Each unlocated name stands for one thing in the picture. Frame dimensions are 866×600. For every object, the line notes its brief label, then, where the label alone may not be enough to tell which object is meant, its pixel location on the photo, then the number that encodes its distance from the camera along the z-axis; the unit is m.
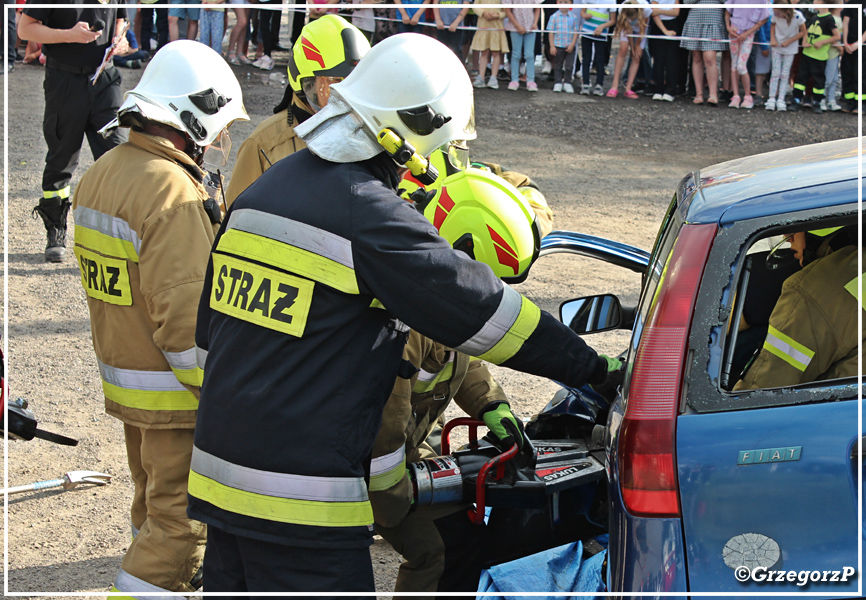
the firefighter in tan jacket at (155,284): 2.93
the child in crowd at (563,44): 13.03
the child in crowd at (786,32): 12.76
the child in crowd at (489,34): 12.93
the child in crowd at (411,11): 12.50
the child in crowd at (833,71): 12.81
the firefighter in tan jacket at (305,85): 4.09
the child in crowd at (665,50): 12.90
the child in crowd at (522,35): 12.80
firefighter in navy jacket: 2.18
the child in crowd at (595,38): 12.84
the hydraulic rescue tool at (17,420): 3.39
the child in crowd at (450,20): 12.78
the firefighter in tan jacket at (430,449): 2.75
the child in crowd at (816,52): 12.78
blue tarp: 3.03
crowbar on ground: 3.97
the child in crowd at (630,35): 12.77
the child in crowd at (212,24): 12.73
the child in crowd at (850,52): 12.96
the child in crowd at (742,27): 12.57
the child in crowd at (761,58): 13.03
